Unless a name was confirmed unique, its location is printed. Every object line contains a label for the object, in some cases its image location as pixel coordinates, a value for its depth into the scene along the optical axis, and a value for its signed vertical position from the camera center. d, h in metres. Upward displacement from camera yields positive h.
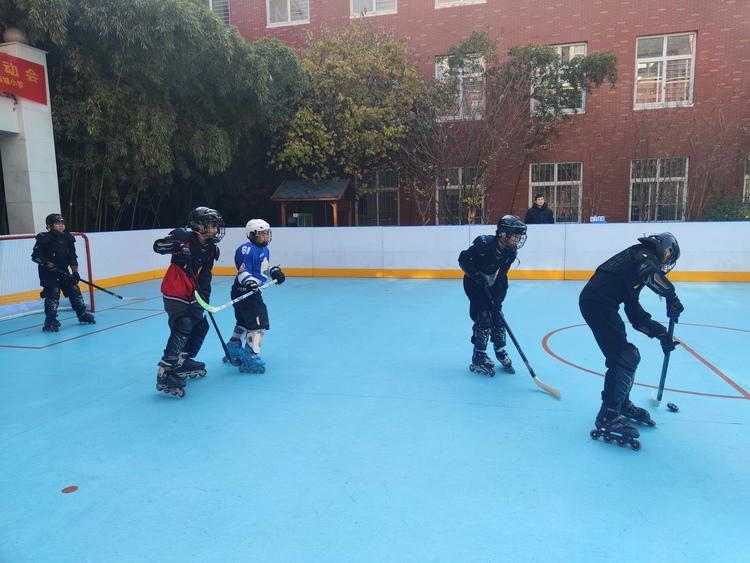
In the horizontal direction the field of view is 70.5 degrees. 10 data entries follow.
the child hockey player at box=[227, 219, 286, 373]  5.56 -0.84
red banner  9.86 +2.50
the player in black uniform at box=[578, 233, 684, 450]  3.76 -0.82
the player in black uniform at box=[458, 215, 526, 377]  5.14 -0.82
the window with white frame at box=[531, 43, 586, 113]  16.39 +4.52
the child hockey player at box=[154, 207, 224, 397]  4.91 -0.71
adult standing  12.37 -0.31
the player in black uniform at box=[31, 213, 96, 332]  7.73 -0.82
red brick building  15.70 +3.01
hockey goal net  9.14 -1.23
